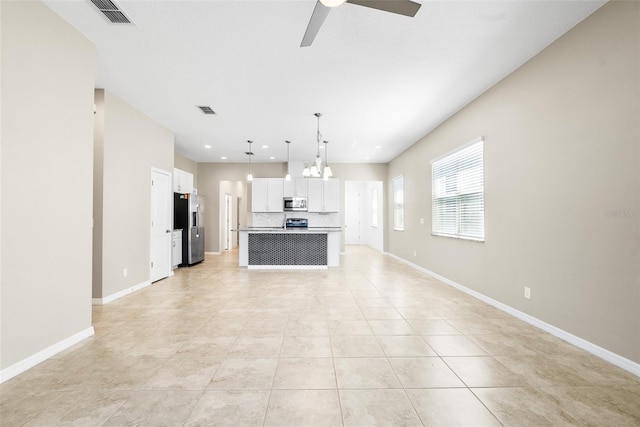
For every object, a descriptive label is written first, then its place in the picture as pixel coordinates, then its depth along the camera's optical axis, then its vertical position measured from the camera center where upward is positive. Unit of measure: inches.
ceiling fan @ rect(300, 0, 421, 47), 75.3 +53.5
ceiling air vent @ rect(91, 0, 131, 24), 95.5 +67.0
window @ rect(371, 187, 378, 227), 434.0 +12.7
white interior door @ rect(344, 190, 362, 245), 500.1 -2.8
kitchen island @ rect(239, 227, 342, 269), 264.2 -30.6
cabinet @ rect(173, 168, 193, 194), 265.8 +30.7
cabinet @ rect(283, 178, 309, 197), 334.6 +30.3
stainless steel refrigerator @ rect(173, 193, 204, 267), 270.7 -7.3
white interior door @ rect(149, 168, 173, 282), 207.3 -7.0
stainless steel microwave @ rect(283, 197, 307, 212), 330.3 +12.3
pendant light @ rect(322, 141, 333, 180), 220.2 +62.6
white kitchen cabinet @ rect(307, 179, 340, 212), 336.2 +20.4
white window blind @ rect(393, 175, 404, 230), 315.4 +13.9
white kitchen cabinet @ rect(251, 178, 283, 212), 334.0 +21.2
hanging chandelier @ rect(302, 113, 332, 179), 210.8 +31.6
